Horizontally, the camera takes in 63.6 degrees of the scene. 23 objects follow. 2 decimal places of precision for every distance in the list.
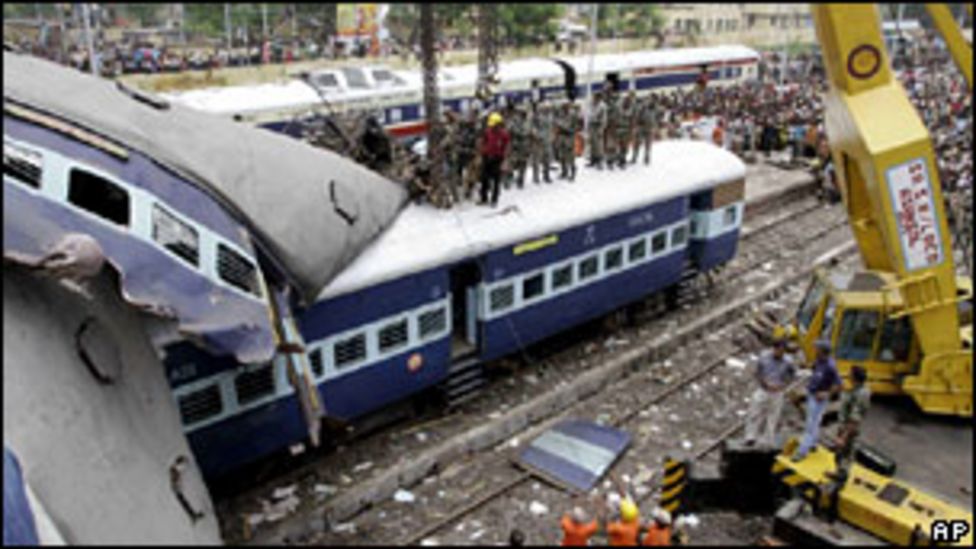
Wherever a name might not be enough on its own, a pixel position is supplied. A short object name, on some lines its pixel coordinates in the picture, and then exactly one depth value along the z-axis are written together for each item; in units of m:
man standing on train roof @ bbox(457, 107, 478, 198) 12.20
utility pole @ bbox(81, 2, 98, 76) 19.98
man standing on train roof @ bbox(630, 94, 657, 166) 14.56
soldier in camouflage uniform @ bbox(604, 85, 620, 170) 14.18
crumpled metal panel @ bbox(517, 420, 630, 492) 9.97
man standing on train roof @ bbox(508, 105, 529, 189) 12.81
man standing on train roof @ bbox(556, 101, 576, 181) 13.45
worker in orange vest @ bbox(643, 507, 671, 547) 6.78
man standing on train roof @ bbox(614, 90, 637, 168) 14.27
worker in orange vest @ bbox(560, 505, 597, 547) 6.95
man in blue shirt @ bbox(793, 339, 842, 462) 8.91
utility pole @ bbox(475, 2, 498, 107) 13.83
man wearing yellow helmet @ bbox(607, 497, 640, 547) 6.82
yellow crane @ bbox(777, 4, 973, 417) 8.88
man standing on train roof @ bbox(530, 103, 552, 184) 13.17
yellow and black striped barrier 9.06
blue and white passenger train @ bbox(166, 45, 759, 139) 21.66
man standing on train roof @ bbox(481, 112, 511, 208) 11.72
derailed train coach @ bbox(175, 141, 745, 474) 8.94
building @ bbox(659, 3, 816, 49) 71.81
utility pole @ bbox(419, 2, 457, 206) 11.45
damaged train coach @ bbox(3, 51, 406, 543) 4.90
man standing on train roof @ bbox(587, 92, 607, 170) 14.26
